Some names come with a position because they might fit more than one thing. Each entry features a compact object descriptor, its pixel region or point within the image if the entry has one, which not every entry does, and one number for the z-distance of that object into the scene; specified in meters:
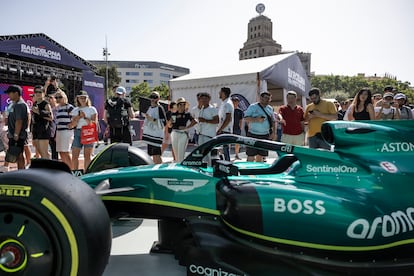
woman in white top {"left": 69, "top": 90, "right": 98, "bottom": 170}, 5.23
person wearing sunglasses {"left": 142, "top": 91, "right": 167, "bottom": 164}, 5.61
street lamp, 49.84
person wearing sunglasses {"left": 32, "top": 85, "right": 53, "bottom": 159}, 5.40
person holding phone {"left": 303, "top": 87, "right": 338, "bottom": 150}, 5.07
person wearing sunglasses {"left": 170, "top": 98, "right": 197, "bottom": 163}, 5.49
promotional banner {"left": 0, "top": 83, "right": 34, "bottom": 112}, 15.55
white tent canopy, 10.41
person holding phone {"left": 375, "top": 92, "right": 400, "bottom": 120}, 6.56
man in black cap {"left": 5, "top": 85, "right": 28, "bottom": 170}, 4.91
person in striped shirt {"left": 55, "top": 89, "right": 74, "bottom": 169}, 5.44
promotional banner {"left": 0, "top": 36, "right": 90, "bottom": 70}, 17.23
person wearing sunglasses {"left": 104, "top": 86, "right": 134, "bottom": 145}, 5.45
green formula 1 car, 1.63
